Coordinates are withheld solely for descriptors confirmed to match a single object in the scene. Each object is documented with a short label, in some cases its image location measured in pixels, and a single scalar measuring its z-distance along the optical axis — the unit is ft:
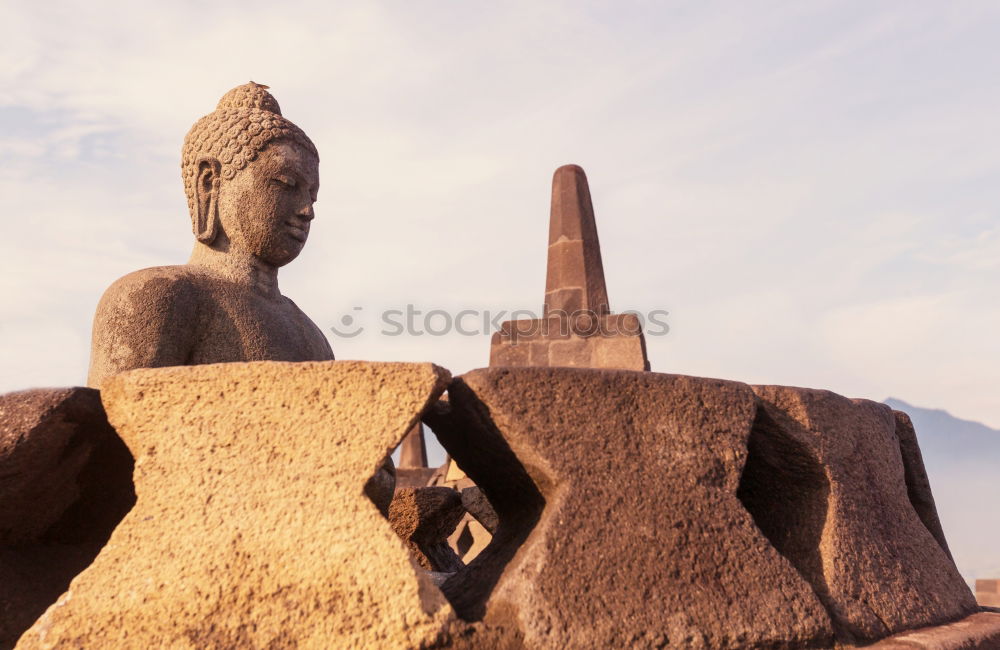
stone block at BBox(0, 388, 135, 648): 5.97
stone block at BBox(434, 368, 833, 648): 5.44
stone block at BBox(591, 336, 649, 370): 24.12
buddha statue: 8.01
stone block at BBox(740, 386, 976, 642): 6.68
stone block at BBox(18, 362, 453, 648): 5.16
